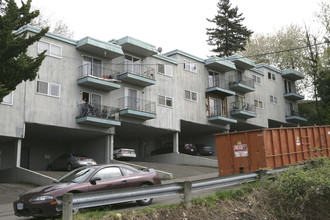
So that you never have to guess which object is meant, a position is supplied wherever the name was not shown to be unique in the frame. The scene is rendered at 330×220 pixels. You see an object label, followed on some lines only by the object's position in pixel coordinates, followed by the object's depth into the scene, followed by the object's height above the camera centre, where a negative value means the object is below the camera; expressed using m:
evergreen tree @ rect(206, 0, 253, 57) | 56.84 +20.40
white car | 27.27 +1.36
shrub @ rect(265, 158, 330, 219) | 9.84 -0.77
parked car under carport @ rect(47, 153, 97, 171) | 24.08 +0.81
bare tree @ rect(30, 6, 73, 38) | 43.34 +16.53
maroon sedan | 9.41 -0.30
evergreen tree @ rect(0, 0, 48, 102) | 14.68 +4.95
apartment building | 24.22 +5.47
